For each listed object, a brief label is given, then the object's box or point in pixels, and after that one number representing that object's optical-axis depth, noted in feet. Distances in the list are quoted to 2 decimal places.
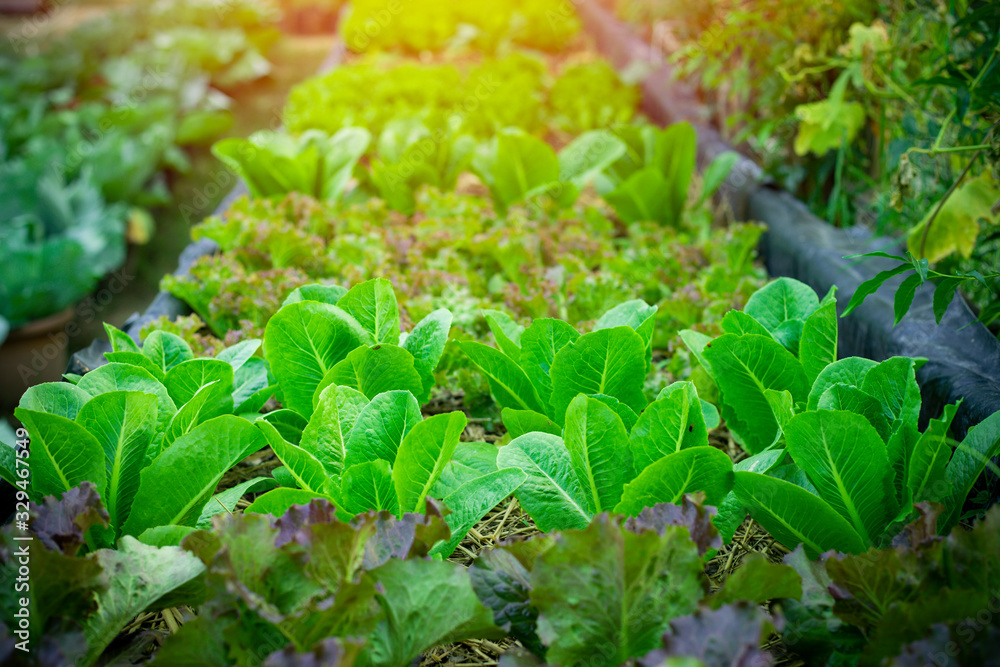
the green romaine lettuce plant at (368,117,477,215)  8.16
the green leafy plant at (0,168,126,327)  10.52
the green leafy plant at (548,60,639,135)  12.20
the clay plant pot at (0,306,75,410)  10.56
